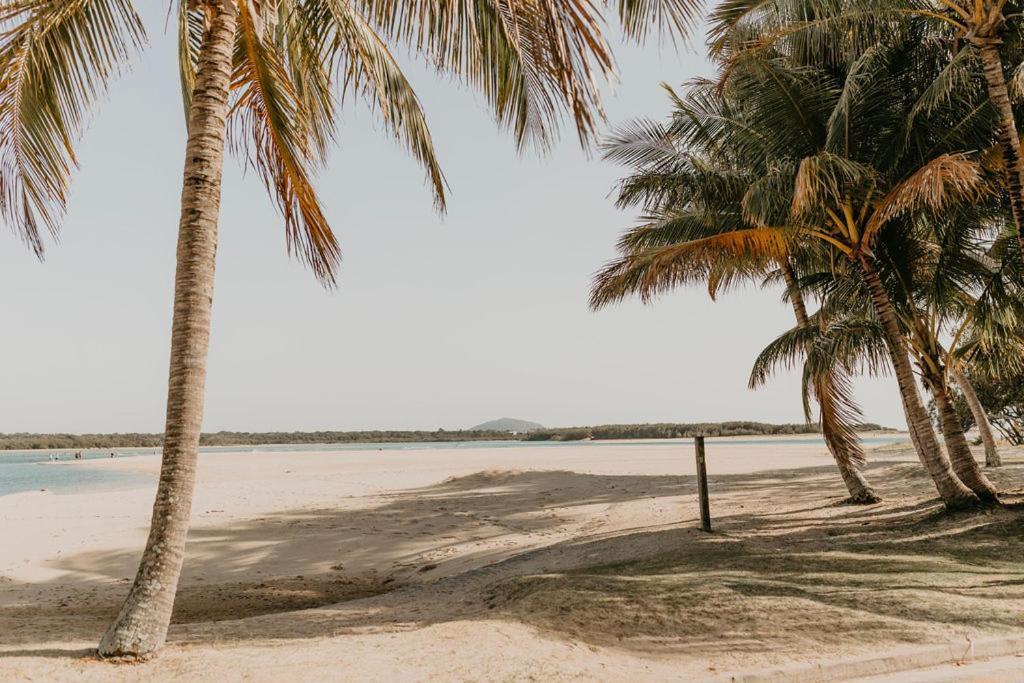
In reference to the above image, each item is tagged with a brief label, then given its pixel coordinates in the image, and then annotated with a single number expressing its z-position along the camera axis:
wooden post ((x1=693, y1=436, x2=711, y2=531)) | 9.19
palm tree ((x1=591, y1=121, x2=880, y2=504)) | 10.52
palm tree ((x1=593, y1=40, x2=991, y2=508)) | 9.39
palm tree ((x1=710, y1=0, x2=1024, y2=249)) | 8.26
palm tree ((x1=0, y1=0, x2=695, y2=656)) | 4.81
